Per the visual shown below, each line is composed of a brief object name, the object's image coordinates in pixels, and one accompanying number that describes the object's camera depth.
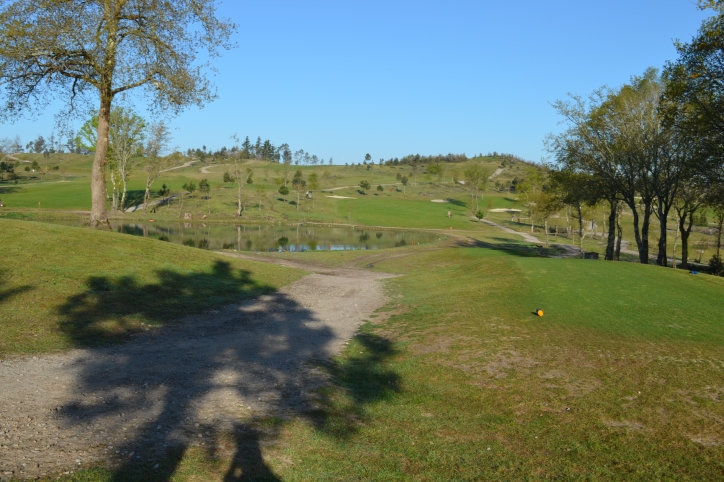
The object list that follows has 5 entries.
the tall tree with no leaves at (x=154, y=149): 82.25
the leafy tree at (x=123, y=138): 72.04
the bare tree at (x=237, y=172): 82.21
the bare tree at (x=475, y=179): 114.79
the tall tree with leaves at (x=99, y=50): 20.48
